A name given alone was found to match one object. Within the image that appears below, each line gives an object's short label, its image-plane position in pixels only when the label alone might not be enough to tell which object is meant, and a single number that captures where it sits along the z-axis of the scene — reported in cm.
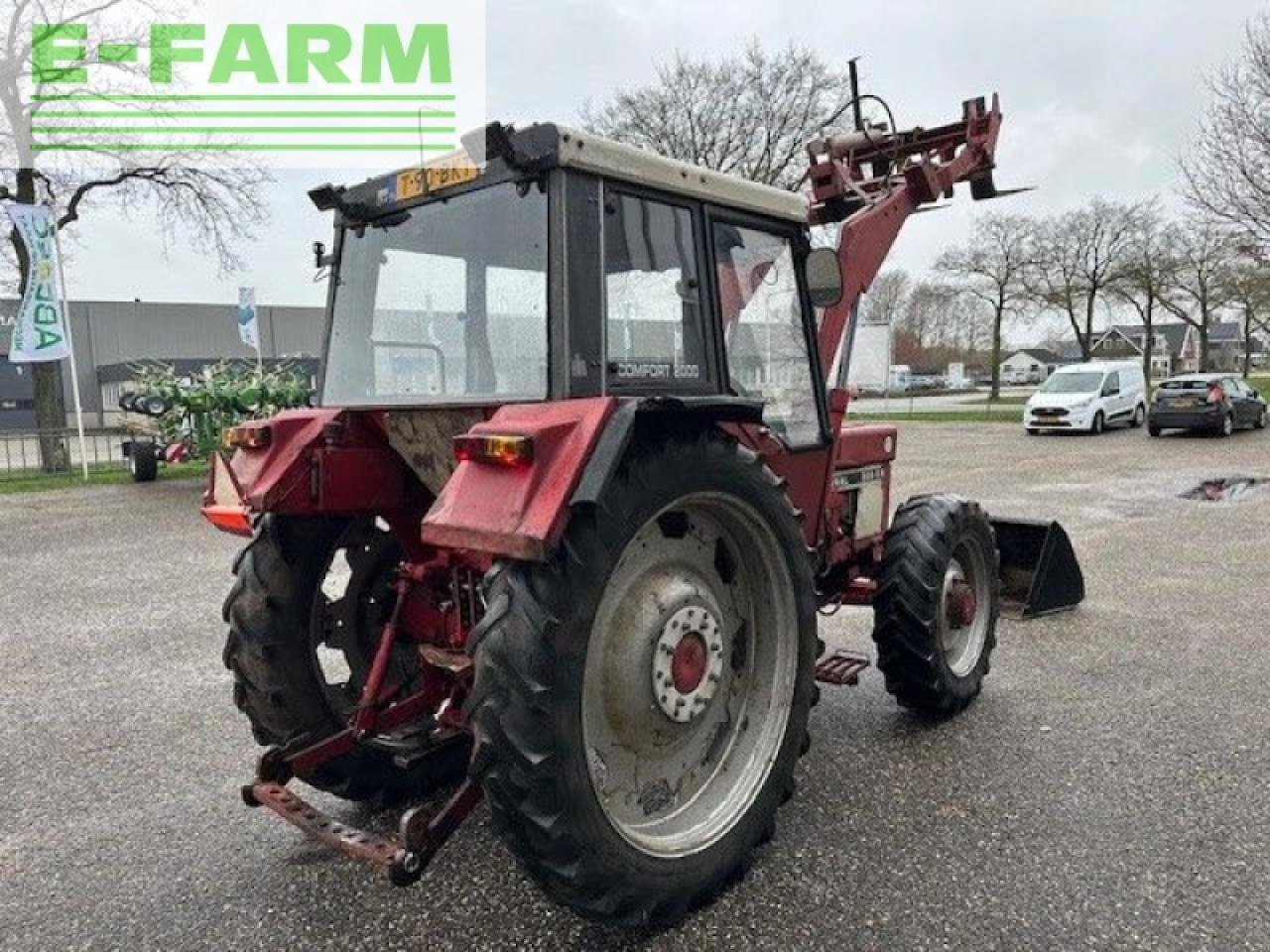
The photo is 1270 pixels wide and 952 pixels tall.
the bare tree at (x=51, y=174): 1592
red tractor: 227
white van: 2114
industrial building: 3656
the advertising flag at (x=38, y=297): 1420
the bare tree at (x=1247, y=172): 1653
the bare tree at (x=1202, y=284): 2997
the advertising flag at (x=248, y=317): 1911
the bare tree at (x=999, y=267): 3456
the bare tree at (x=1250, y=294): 2726
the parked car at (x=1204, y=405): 1938
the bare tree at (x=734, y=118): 2269
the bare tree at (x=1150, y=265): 3294
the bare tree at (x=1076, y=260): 3453
